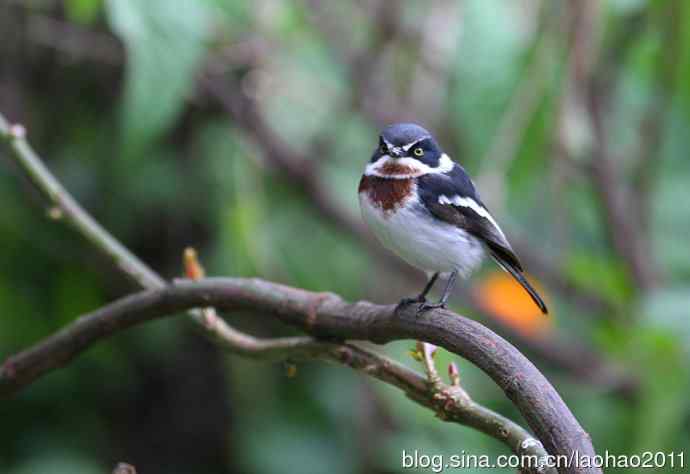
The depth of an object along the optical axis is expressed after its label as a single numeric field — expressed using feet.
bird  16.02
